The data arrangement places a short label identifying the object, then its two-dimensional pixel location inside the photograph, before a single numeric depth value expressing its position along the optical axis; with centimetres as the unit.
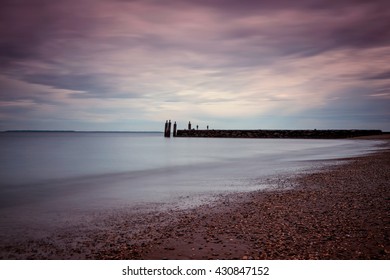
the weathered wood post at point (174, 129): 7917
